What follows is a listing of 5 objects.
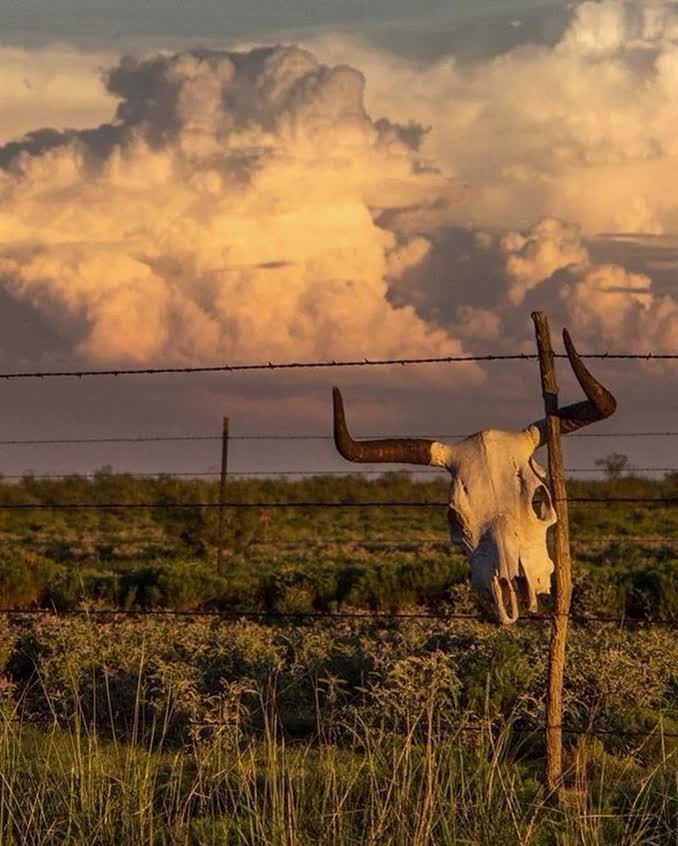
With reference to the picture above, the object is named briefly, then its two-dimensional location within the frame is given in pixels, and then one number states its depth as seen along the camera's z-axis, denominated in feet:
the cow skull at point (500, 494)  55.93
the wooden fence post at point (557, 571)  58.85
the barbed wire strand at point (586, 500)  67.79
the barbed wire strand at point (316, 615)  61.77
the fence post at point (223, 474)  192.13
